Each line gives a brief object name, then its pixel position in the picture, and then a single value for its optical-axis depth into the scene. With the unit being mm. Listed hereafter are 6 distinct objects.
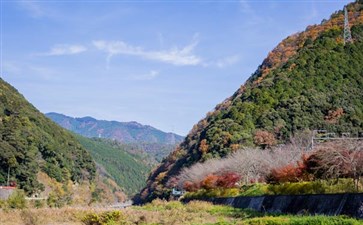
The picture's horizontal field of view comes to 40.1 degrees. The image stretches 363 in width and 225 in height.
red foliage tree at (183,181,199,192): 67275
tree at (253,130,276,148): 64250
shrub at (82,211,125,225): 24250
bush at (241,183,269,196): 35288
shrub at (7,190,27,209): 45053
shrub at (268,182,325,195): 24638
